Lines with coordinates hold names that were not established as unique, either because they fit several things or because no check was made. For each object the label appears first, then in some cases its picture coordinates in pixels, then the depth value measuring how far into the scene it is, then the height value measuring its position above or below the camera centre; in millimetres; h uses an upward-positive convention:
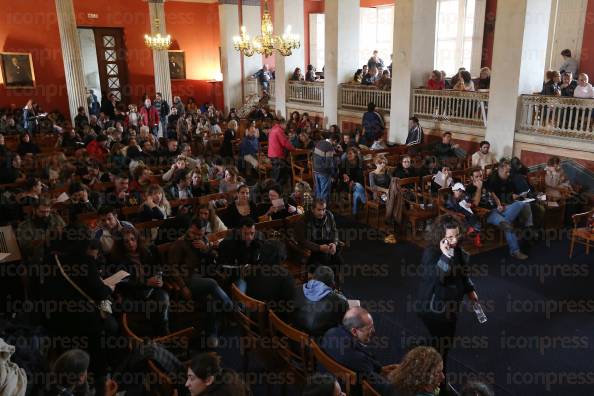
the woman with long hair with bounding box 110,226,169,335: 4383 -1887
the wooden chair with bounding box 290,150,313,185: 9445 -2050
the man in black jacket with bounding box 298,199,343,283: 5238 -1843
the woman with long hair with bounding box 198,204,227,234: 5441 -1707
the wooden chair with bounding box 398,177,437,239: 7141 -2168
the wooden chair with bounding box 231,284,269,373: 3891 -2063
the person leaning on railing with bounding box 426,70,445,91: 10867 -553
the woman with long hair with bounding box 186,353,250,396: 2674 -1683
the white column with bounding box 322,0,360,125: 12766 +272
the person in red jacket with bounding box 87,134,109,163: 9258 -1561
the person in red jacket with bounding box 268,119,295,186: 9641 -1749
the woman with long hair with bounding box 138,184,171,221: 5723 -1637
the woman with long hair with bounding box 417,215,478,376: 3752 -1660
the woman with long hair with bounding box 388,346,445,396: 2777 -1727
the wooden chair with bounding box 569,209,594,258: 6355 -2232
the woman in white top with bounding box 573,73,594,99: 8414 -599
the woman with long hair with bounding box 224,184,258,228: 5836 -1718
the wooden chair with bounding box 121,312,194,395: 3020 -1913
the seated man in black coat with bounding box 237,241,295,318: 4250 -1918
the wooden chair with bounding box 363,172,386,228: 7621 -2178
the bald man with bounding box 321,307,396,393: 3111 -1773
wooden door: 17062 -23
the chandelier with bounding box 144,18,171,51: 14915 +538
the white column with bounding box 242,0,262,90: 16484 +1351
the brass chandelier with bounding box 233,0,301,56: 11297 +364
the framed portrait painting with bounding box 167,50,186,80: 18172 -170
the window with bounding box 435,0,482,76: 14927 +600
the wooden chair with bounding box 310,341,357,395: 3008 -1856
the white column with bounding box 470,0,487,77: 13805 +490
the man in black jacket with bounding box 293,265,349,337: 3732 -1826
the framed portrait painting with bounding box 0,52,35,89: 14883 -238
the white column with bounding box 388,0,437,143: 10789 +79
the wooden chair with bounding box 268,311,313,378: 3450 -2062
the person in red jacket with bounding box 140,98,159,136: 13266 -1452
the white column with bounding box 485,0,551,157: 8633 -123
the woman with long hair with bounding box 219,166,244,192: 6812 -1632
